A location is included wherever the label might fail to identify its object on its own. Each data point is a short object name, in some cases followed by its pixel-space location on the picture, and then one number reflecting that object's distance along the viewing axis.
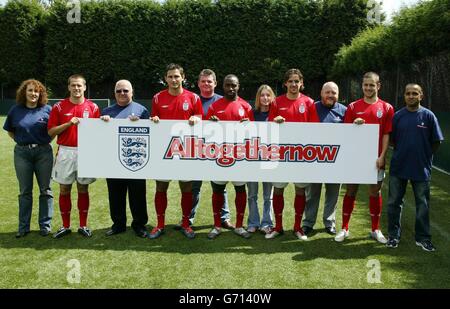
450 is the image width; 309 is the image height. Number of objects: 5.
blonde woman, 5.20
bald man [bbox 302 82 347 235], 4.96
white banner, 4.64
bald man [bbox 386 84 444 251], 4.42
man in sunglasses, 4.86
